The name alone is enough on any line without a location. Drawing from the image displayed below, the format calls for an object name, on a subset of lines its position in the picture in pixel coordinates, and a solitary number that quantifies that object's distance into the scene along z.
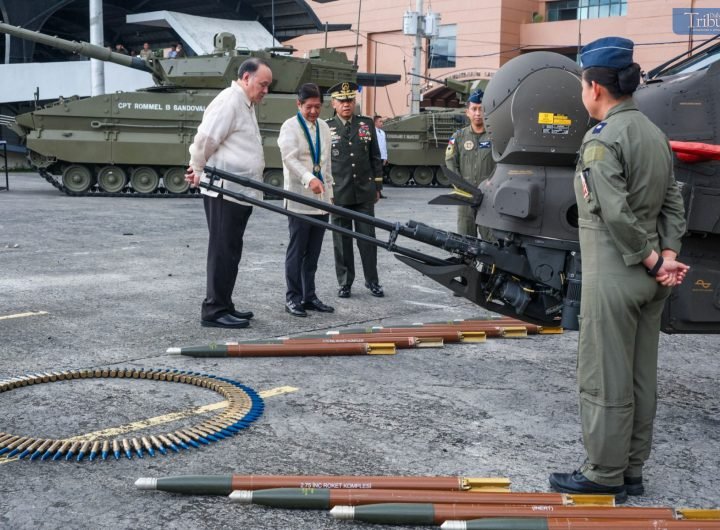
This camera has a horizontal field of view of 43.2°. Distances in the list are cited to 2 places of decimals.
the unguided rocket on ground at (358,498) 3.49
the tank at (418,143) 25.20
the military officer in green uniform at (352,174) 8.38
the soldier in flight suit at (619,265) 3.53
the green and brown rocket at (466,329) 6.60
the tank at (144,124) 19.33
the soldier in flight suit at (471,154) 8.45
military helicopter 4.45
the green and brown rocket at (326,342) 5.91
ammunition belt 4.01
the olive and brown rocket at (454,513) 3.37
